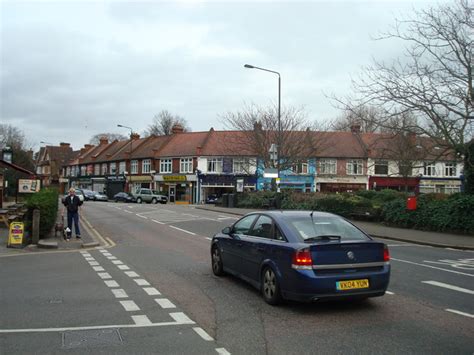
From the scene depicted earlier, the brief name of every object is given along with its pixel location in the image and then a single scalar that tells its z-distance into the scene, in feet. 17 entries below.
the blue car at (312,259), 21.22
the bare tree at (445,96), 62.95
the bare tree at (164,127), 305.32
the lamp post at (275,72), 104.41
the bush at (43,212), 49.97
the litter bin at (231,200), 137.74
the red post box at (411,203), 69.88
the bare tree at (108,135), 380.54
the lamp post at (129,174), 222.89
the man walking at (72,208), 51.76
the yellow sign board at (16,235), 45.35
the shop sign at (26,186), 85.76
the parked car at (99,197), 197.67
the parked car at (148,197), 177.99
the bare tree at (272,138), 138.82
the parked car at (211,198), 189.47
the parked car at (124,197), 181.42
